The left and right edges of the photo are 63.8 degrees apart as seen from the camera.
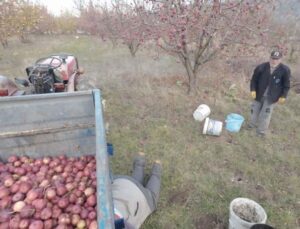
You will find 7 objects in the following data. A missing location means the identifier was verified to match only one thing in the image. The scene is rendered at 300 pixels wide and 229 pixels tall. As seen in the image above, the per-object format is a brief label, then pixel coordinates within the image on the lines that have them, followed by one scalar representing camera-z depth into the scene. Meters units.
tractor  3.43
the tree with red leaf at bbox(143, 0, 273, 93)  4.41
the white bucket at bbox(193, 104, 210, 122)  4.76
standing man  3.85
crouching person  2.19
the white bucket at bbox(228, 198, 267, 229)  2.34
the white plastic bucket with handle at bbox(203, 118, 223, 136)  4.31
